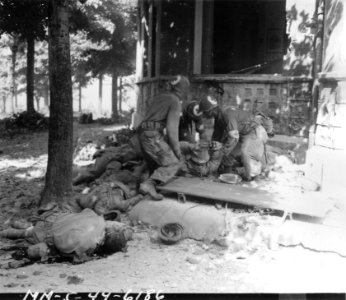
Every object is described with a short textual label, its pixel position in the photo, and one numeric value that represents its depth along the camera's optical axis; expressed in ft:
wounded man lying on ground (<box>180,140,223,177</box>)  23.89
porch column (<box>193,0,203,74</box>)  36.96
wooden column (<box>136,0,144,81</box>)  50.42
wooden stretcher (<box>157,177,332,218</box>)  18.72
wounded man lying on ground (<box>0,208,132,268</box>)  15.92
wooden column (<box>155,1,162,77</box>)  41.42
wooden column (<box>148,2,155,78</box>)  45.24
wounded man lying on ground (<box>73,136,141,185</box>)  26.21
